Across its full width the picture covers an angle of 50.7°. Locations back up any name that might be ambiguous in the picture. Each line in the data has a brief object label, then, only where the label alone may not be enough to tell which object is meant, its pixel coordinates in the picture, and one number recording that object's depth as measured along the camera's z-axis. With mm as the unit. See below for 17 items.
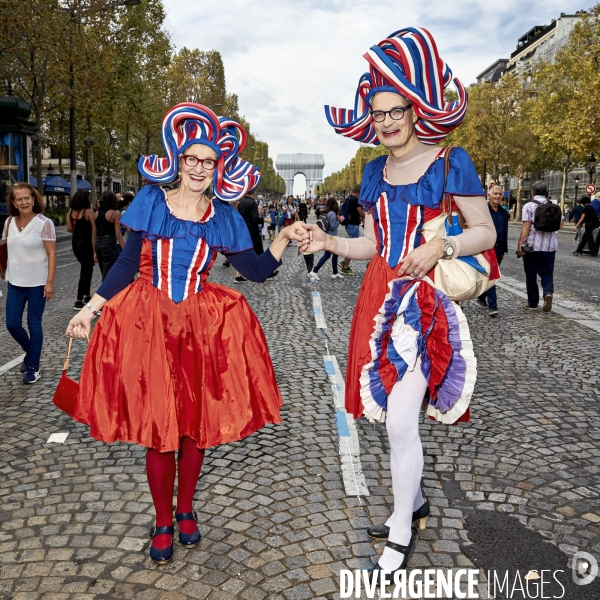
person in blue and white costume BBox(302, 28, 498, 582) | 2627
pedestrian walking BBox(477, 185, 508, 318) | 8898
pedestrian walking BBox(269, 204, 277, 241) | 29525
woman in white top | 5531
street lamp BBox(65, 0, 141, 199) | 22750
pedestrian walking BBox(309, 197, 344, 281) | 13152
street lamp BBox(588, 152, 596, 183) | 36206
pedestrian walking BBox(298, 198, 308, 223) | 20812
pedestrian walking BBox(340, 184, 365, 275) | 12609
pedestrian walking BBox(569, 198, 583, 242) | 19406
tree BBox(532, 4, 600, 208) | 29078
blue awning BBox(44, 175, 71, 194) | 34219
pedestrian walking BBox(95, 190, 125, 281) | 9219
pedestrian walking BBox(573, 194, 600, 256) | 17938
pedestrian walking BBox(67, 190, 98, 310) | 9234
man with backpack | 8852
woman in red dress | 2656
